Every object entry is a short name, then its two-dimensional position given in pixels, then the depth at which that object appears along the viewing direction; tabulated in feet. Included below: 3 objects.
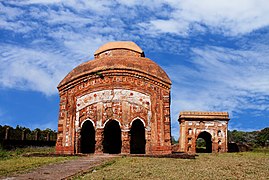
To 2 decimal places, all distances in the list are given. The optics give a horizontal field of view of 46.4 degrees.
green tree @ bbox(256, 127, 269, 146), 129.80
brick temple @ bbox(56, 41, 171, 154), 53.42
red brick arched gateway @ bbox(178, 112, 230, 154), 75.97
